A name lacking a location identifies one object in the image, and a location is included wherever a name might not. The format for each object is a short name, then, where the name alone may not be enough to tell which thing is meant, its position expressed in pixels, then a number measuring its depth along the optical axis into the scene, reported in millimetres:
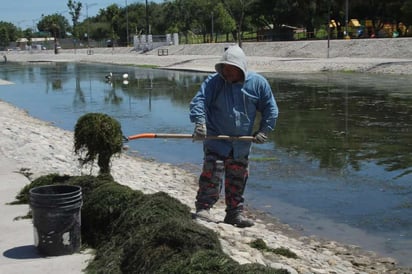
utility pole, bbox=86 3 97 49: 117569
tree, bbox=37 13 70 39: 151575
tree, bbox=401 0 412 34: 52812
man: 6906
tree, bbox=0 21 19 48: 149325
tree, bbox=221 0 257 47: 84094
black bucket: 5645
